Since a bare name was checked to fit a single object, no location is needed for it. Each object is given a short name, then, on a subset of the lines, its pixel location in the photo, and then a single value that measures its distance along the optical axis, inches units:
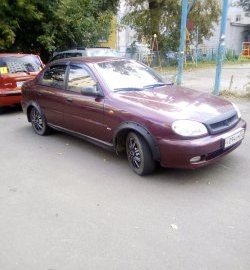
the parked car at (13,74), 250.1
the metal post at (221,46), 268.6
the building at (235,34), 964.0
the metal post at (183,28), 307.0
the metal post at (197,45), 651.8
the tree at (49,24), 412.8
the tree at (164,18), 630.0
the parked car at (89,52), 367.6
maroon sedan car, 122.5
